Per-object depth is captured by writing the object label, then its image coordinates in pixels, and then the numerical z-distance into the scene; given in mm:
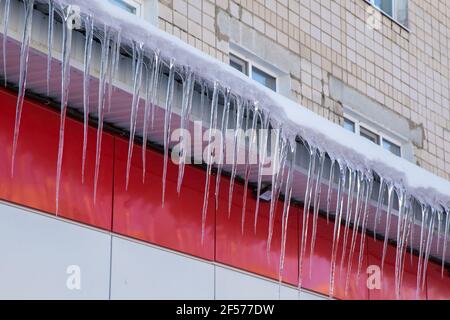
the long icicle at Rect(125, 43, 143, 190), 8867
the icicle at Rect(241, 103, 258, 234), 9898
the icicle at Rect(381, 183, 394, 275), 11742
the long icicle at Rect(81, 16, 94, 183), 8414
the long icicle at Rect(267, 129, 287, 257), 10227
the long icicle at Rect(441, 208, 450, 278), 12539
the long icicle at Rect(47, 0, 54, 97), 8250
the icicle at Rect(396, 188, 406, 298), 11898
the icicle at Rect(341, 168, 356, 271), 11305
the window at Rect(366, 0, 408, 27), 15117
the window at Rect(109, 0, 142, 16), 10711
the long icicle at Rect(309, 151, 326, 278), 10906
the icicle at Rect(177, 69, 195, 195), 9352
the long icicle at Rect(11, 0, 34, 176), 8094
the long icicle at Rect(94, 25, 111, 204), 8586
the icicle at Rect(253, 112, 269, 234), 10016
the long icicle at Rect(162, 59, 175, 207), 9180
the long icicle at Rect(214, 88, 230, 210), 9705
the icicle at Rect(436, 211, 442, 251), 12484
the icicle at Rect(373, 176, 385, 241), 11570
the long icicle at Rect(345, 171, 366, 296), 11344
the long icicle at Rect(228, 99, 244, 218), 9781
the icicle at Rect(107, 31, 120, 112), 8662
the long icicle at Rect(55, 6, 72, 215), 8328
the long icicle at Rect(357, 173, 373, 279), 11469
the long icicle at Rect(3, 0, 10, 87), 7860
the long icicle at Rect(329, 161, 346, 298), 11622
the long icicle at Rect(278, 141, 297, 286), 10852
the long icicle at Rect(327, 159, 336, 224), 11011
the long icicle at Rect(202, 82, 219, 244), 9617
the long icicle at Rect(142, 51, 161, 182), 9039
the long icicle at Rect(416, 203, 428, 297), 12250
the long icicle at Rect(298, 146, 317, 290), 10875
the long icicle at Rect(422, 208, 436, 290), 12458
